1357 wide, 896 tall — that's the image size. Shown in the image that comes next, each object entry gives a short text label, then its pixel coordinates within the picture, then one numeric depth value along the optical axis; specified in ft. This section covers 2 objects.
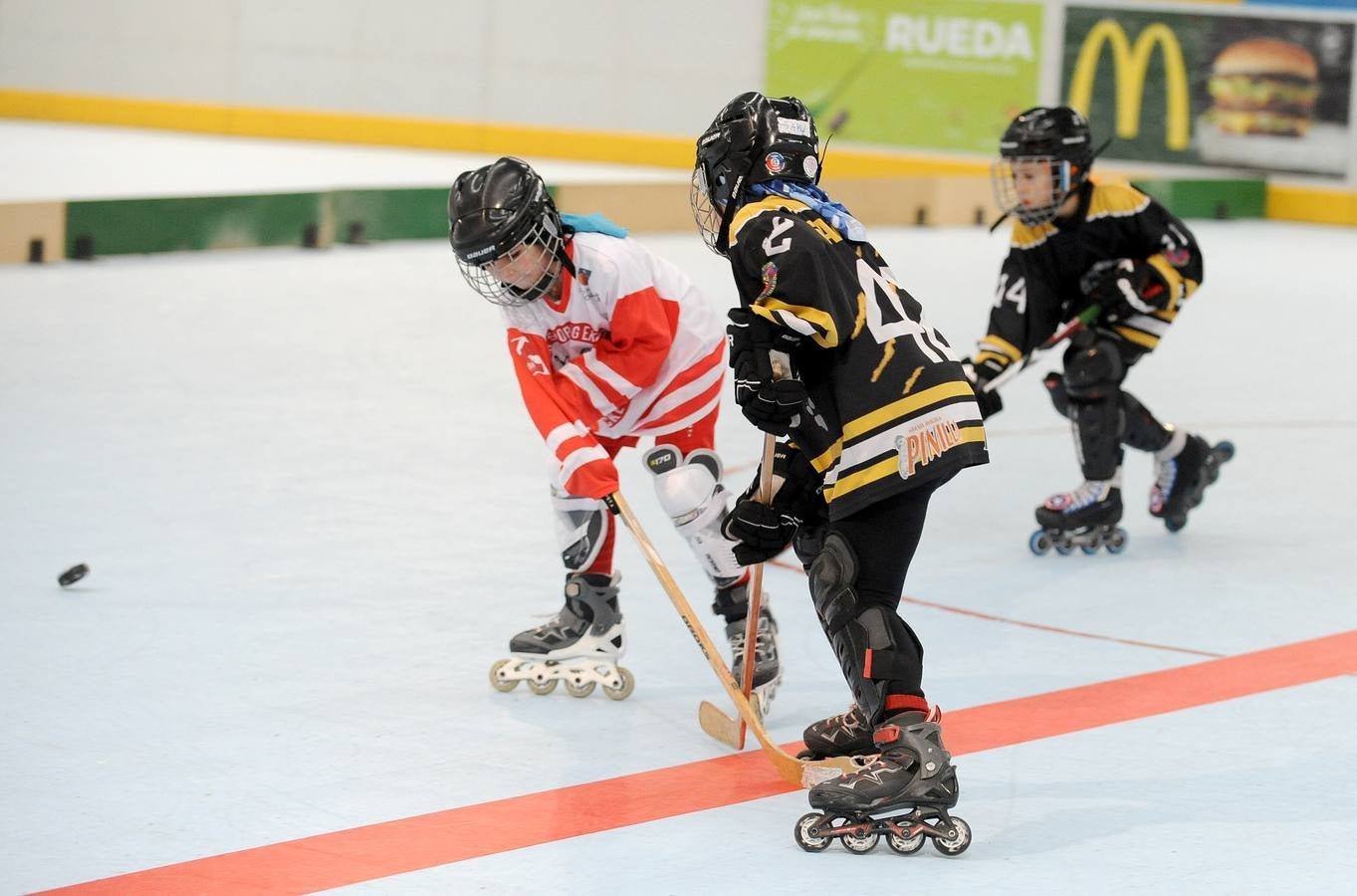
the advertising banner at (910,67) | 103.86
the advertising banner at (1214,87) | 94.99
